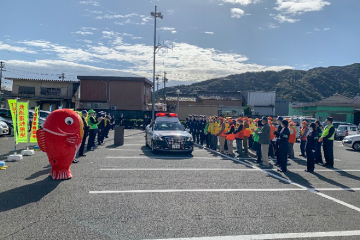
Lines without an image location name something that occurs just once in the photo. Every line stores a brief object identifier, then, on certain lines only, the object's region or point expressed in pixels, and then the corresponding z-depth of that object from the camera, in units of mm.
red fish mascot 7492
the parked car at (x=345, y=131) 23062
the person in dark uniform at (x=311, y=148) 9664
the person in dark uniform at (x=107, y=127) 18869
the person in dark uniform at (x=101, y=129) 15353
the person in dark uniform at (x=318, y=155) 11462
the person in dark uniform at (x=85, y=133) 11213
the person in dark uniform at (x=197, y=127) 17453
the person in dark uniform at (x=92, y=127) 12664
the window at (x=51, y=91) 39422
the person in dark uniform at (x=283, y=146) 9473
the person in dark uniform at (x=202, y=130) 17016
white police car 12320
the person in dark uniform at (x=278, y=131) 9927
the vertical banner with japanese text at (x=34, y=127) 12398
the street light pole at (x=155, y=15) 31402
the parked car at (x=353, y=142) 16781
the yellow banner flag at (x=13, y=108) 10523
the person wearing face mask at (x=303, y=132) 13088
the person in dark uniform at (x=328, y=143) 10838
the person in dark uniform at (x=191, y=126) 18578
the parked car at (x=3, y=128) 18359
